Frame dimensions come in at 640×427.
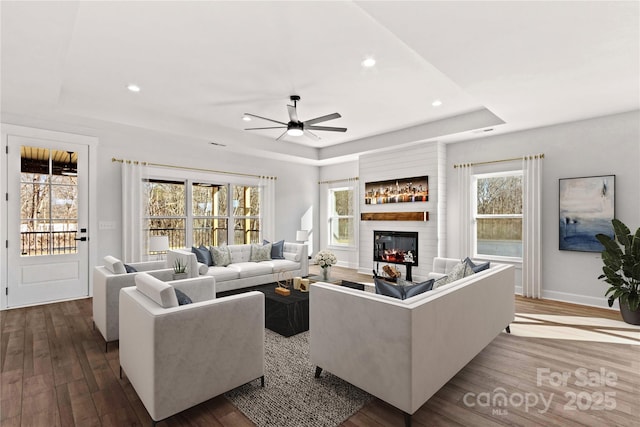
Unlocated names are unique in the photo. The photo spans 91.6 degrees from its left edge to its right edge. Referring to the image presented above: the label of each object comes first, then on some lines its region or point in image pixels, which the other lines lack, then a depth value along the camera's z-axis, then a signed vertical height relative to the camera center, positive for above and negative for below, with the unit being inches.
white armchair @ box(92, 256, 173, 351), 117.9 -29.8
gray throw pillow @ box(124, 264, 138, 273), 133.8 -23.6
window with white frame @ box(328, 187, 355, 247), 302.5 -2.5
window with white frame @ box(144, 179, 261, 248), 225.8 +1.8
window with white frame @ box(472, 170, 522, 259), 200.7 +0.4
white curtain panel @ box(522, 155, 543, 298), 186.4 -7.6
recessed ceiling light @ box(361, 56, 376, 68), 124.1 +61.9
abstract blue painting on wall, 165.6 +2.1
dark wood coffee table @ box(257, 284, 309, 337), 136.9 -47.5
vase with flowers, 177.5 -26.7
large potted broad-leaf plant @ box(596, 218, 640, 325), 140.0 -24.7
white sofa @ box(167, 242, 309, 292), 179.0 -34.6
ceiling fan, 151.5 +47.1
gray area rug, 76.9 -50.4
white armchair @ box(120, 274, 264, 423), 71.9 -33.2
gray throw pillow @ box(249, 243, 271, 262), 225.6 -28.2
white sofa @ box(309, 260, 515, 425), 71.4 -32.0
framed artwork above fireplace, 230.5 +18.9
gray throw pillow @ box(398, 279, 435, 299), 84.8 -20.9
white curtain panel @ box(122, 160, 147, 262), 205.3 +2.1
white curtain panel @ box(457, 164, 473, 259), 215.3 +3.2
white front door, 168.1 -3.8
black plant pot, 141.6 -46.3
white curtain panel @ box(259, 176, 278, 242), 279.4 +6.6
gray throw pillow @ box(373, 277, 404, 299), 83.6 -20.6
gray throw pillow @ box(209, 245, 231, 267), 204.5 -28.0
